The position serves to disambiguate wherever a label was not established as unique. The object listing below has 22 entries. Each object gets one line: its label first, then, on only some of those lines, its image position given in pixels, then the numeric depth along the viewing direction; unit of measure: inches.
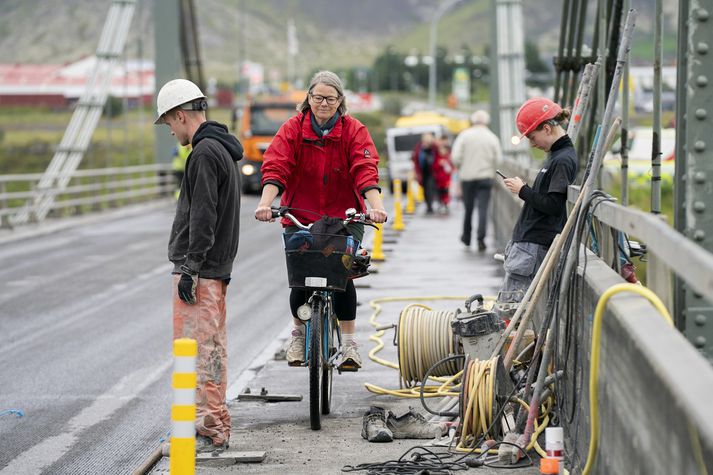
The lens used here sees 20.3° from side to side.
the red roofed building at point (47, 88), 6078.0
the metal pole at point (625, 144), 483.7
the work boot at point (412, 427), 424.2
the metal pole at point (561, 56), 891.5
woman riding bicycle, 461.2
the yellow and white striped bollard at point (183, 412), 291.5
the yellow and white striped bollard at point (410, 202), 1892.4
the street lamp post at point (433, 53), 3547.9
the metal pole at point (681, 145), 328.2
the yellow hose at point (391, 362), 491.3
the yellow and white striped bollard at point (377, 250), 1093.3
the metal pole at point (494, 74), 1683.7
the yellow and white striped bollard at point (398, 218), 1505.1
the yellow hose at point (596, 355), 273.8
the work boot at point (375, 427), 419.9
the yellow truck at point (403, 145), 2813.7
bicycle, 436.5
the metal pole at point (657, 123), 405.1
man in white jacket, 1185.9
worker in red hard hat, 466.6
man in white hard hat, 395.2
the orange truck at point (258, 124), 2512.1
